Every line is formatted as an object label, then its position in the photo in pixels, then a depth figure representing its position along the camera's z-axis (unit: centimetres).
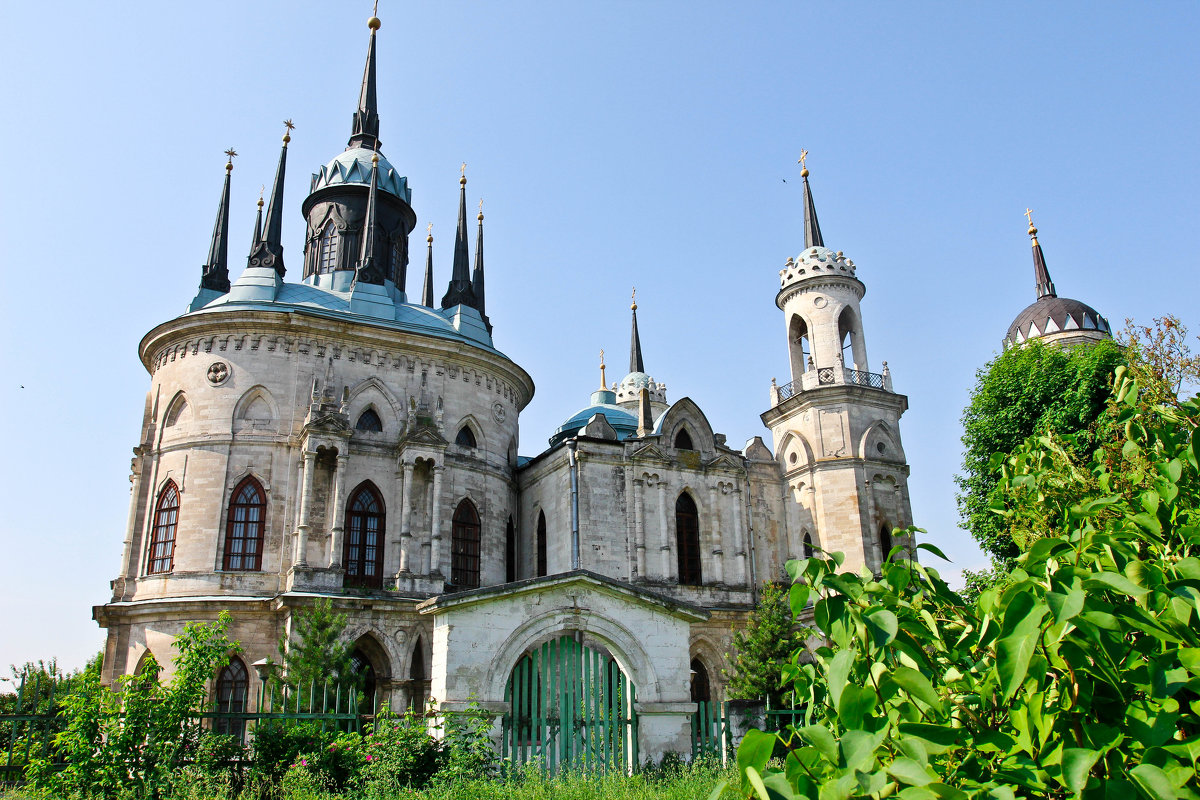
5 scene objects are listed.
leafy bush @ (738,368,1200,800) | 227
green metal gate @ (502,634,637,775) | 1293
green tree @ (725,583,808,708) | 2188
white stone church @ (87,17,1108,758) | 2311
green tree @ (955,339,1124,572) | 2277
